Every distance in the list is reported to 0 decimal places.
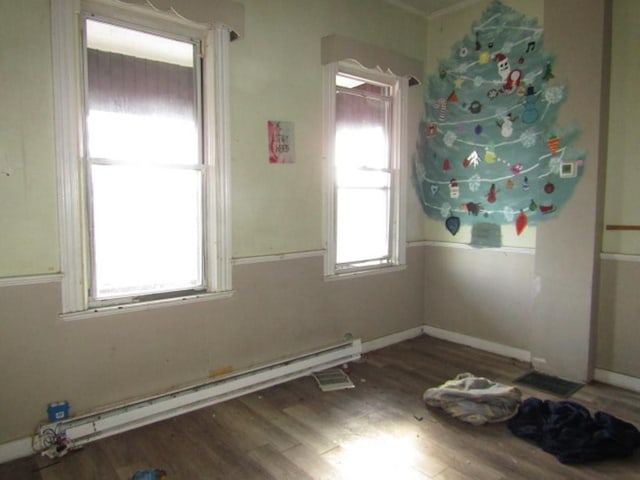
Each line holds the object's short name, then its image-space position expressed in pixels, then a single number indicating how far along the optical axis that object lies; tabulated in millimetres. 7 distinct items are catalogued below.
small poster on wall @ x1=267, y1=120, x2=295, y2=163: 3109
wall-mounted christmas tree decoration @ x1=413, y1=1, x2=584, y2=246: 3320
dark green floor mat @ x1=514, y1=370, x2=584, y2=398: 3053
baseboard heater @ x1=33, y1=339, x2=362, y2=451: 2324
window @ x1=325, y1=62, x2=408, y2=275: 3521
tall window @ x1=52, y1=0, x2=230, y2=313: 2359
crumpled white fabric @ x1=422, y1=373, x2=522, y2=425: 2658
